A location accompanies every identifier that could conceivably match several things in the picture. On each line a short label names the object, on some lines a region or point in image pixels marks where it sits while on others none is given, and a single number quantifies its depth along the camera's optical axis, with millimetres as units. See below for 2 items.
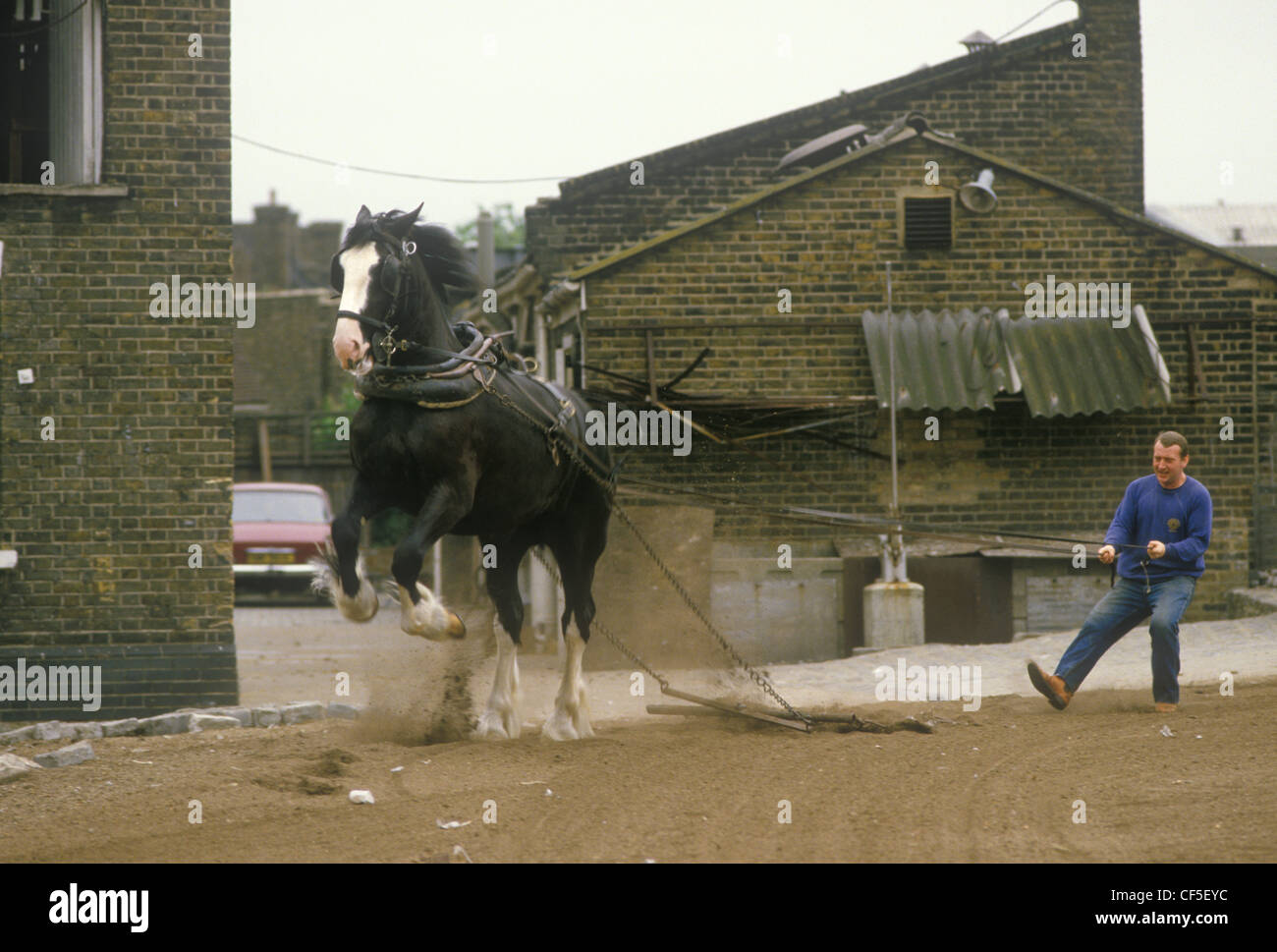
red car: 25219
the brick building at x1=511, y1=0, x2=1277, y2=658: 15367
